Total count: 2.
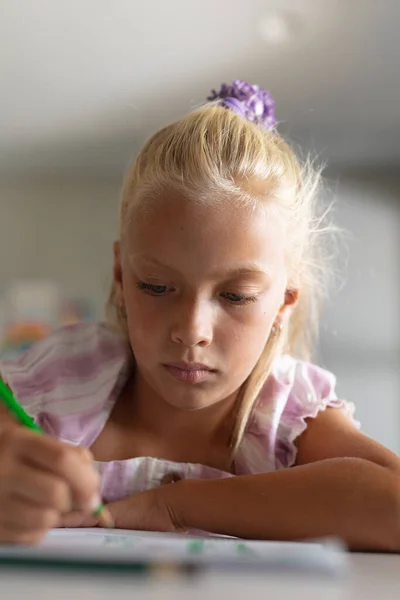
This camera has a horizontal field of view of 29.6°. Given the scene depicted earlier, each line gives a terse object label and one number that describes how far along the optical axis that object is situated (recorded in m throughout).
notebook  0.35
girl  0.55
